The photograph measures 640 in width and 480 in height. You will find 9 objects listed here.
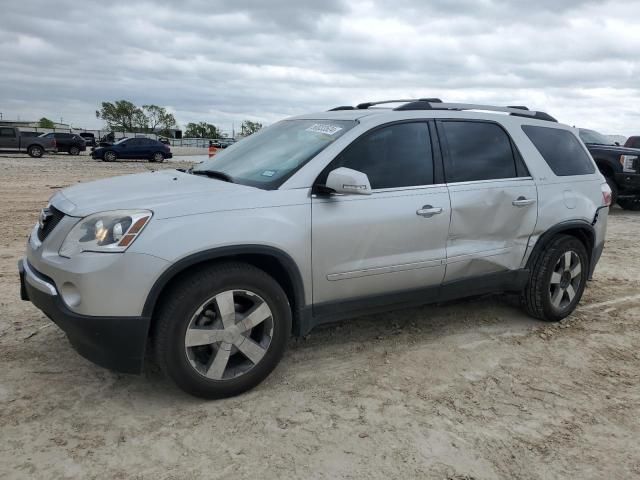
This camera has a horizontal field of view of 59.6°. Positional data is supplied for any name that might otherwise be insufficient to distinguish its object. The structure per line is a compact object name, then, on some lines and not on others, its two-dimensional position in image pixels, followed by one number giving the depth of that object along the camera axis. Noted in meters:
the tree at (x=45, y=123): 119.07
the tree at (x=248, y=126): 125.39
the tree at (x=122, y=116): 116.50
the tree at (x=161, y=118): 123.44
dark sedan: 28.09
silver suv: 2.96
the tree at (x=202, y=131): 128.07
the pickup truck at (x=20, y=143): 29.25
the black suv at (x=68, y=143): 34.28
